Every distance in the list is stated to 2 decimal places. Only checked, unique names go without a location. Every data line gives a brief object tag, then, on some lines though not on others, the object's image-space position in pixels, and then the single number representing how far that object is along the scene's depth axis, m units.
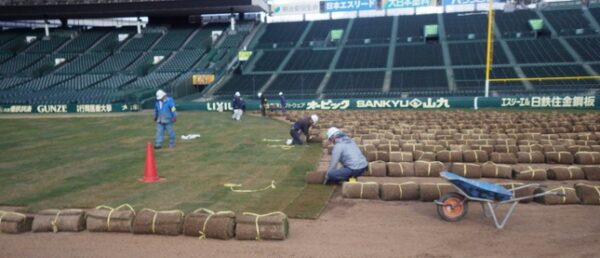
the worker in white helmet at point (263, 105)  29.38
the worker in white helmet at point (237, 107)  26.51
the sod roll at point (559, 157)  12.88
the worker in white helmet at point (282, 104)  29.88
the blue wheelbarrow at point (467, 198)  7.18
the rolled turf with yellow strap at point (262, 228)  7.12
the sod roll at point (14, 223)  7.78
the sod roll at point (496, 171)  11.21
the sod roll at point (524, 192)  8.86
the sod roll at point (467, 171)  11.33
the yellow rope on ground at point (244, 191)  10.20
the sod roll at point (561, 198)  8.64
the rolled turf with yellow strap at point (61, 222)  7.76
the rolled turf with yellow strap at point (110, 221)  7.63
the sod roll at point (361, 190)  9.42
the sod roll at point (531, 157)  13.09
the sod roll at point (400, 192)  9.31
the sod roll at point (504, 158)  13.05
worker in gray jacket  9.82
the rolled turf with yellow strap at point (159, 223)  7.41
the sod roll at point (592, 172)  10.78
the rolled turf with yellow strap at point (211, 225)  7.20
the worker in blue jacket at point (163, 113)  15.51
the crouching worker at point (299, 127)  16.77
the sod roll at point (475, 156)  13.14
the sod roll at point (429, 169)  11.54
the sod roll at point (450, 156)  13.09
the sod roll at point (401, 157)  13.12
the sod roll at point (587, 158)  12.56
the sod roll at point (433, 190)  9.12
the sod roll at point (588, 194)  8.56
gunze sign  36.59
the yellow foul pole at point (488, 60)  31.55
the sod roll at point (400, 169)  11.62
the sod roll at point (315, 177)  10.71
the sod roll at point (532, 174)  10.89
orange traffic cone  11.30
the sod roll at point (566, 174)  10.86
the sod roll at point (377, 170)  11.64
